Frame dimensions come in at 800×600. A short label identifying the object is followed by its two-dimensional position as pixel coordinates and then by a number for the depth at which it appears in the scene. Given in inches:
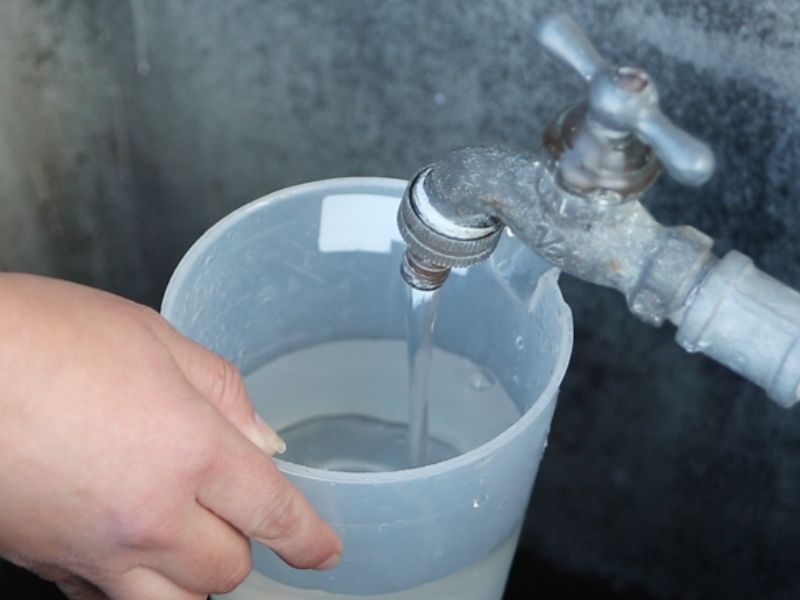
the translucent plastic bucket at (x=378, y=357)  19.8
